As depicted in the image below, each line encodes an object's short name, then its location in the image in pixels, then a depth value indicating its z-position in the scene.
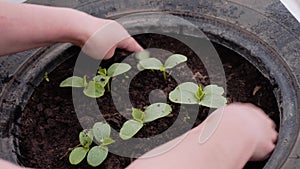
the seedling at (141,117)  0.99
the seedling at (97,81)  1.06
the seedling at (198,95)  1.01
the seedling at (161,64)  1.06
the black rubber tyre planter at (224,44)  0.99
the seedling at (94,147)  0.98
